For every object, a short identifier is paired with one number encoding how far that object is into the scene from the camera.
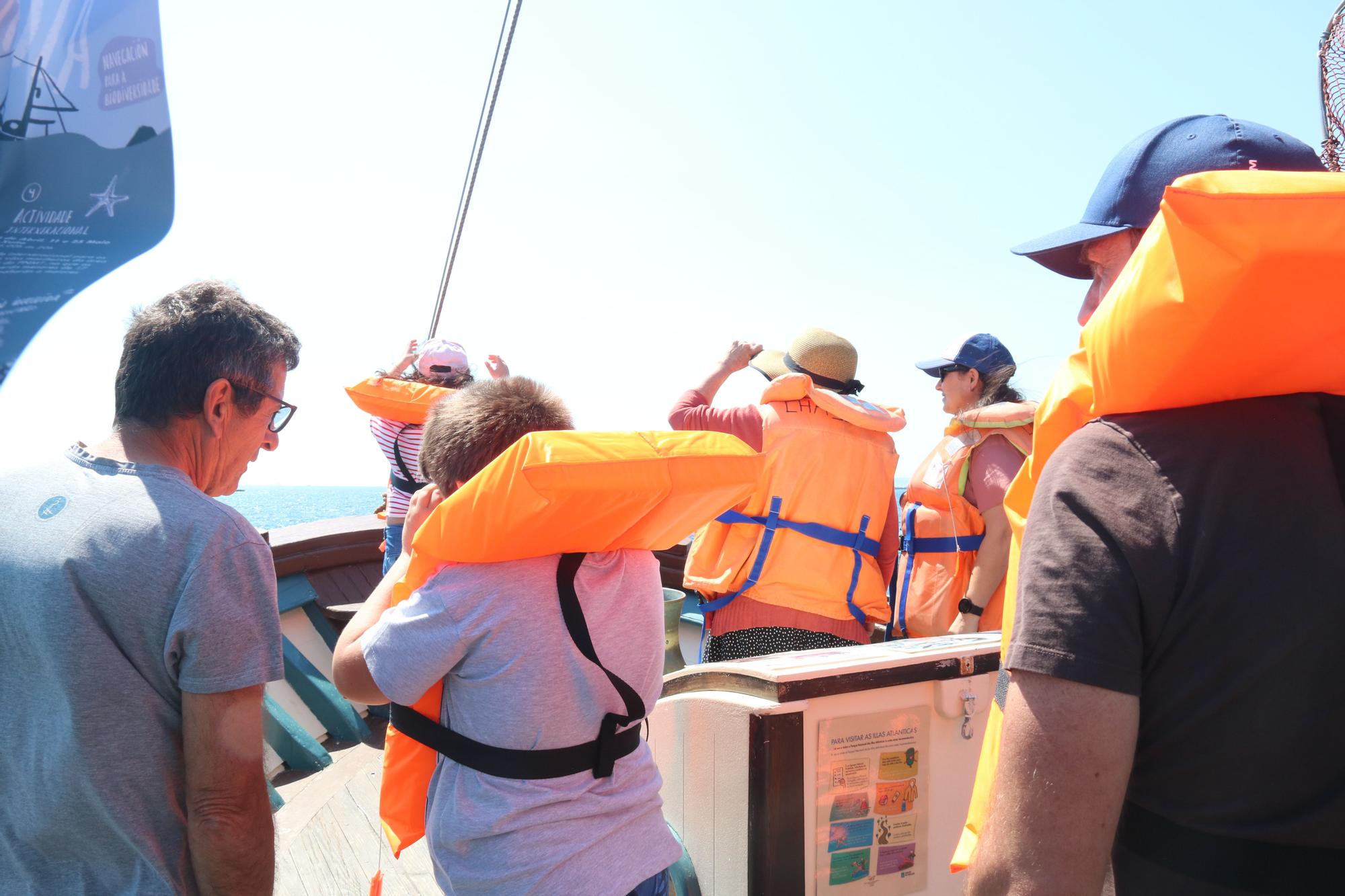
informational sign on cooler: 2.09
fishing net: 2.25
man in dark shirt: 0.89
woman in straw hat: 3.12
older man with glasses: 1.33
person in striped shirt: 4.28
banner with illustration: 1.44
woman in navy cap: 3.28
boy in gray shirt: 1.50
